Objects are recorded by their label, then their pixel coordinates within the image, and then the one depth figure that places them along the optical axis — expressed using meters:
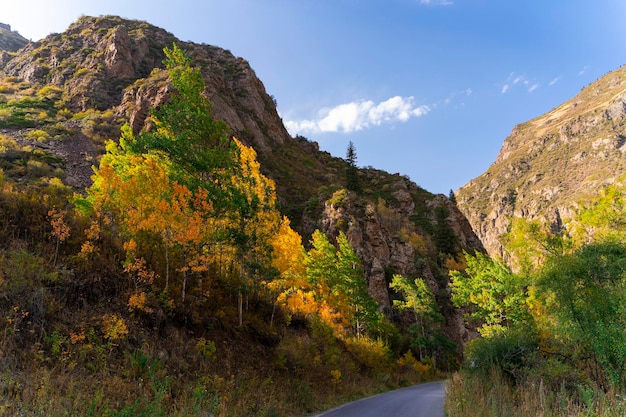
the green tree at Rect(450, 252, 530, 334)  27.03
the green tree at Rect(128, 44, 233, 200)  16.84
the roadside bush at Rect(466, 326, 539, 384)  14.17
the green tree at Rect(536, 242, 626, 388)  11.51
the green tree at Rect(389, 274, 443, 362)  48.81
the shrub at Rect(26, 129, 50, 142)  45.98
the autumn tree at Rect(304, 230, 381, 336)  34.34
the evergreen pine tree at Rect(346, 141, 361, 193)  85.56
